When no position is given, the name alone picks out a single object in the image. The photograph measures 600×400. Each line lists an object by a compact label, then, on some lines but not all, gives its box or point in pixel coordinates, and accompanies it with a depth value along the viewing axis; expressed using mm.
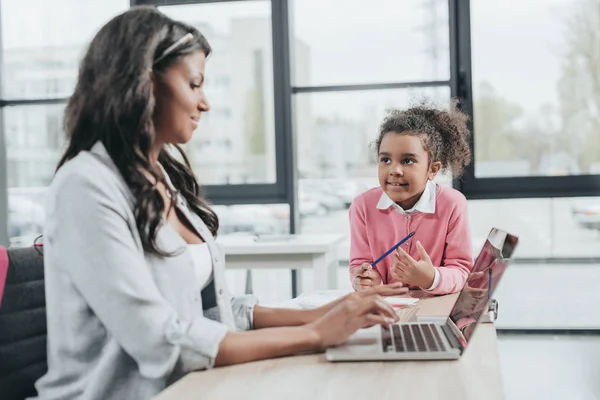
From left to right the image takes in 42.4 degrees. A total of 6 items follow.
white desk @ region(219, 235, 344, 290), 3504
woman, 1095
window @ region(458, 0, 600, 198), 4230
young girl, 2143
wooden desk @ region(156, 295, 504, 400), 1041
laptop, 1204
